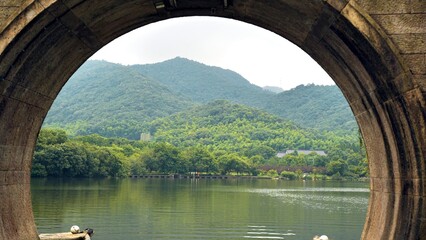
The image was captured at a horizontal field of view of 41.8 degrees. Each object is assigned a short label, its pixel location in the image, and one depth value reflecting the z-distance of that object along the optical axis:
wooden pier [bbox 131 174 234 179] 160.12
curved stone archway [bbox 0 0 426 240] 8.64
